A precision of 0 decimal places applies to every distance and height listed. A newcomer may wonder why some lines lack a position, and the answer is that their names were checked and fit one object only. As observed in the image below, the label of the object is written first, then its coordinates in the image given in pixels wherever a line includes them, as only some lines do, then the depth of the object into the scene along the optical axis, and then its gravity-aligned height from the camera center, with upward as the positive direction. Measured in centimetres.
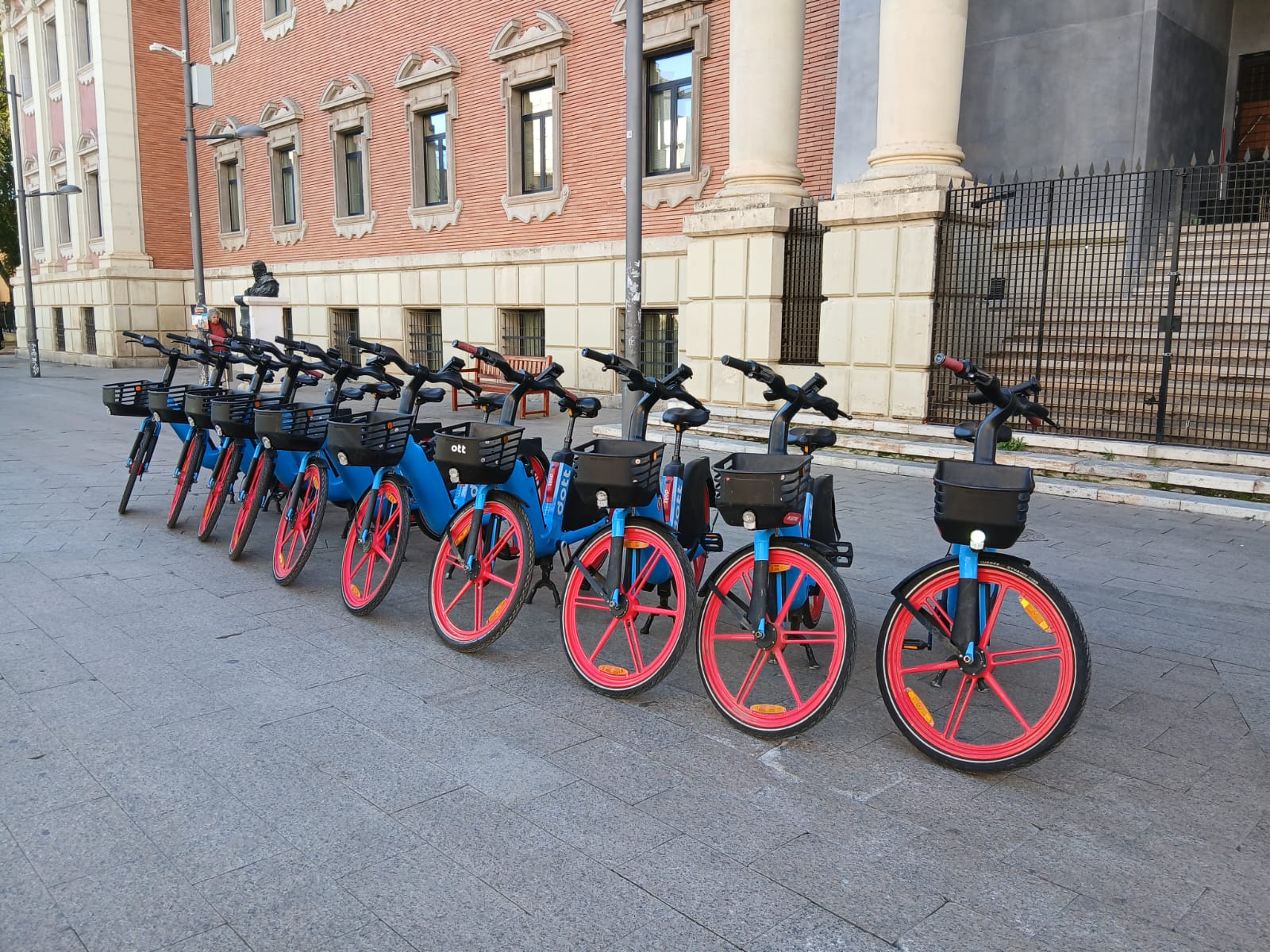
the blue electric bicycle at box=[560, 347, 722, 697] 407 -94
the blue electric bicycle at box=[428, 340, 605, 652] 457 -93
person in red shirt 1467 -10
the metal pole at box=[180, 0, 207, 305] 1820 +251
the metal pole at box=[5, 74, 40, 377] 2500 +245
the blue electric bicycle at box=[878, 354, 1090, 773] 328 -96
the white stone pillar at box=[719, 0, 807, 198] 1180 +270
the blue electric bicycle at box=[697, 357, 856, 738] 364 -102
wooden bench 1534 -89
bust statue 1889 +62
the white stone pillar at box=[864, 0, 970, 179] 1032 +247
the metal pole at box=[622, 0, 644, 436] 916 +139
